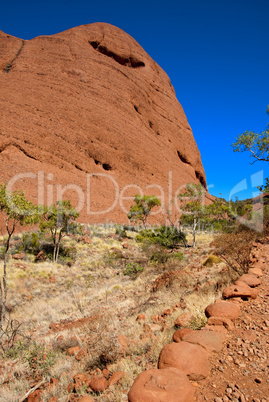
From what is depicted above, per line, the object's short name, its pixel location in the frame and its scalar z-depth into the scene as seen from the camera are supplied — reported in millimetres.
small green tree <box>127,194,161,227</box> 24217
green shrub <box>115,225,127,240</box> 19403
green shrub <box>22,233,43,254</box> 13836
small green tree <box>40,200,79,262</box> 13407
